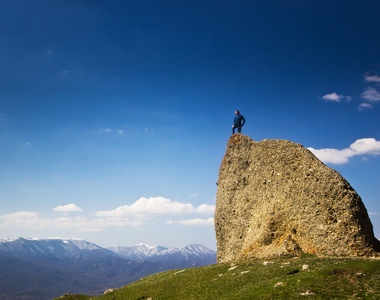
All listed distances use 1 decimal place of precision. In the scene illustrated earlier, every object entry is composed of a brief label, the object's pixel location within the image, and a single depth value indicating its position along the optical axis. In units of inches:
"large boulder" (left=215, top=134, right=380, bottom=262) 1392.7
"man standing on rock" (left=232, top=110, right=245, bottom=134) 2408.2
